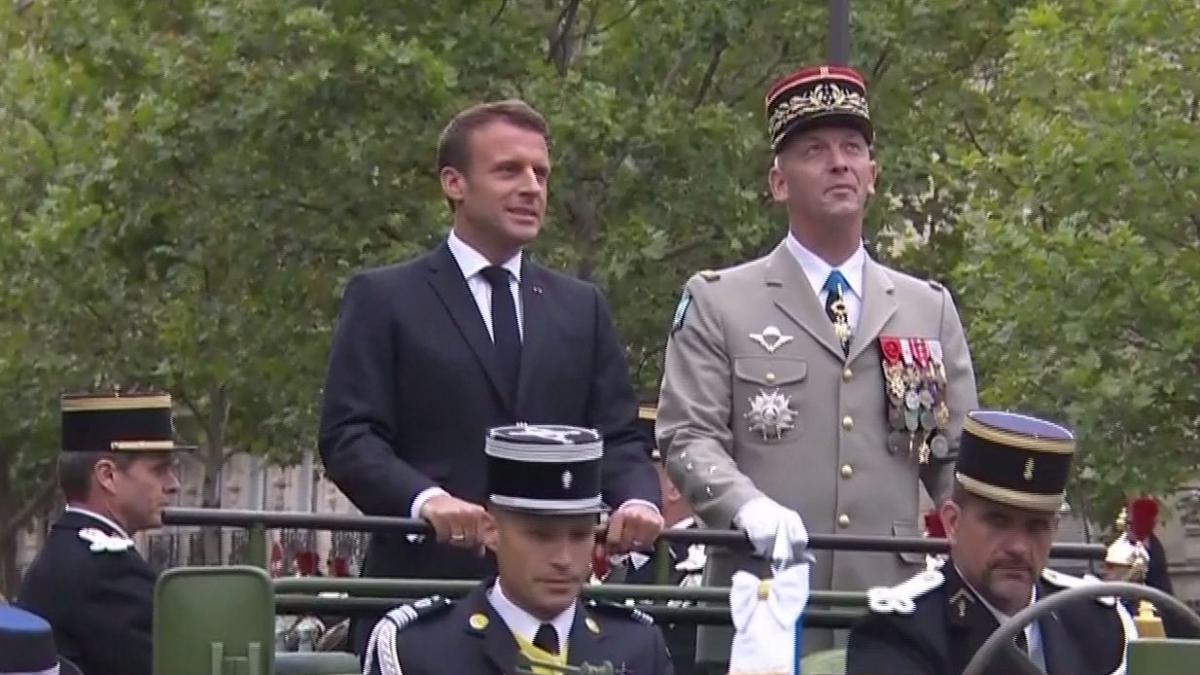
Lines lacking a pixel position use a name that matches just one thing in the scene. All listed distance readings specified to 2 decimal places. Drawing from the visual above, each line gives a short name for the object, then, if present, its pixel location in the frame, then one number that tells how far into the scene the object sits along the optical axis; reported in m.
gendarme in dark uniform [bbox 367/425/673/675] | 9.87
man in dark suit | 12.33
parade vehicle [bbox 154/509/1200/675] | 8.97
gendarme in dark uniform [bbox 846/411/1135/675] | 10.12
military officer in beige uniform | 12.60
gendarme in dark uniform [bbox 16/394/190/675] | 13.78
